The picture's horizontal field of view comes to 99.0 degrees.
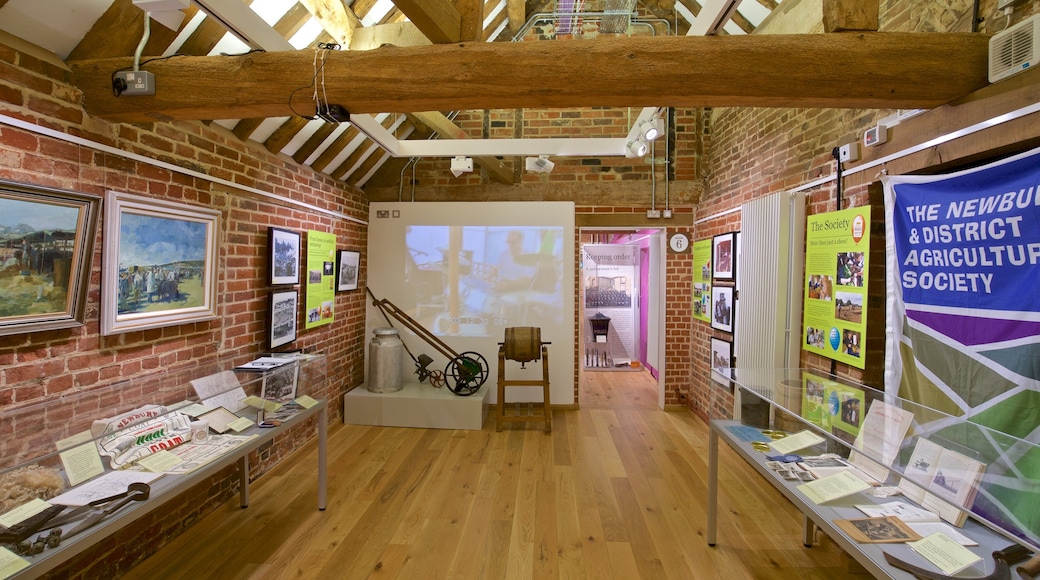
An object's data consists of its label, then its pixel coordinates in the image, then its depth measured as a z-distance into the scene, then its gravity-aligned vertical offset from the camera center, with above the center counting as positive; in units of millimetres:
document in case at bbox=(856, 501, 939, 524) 1645 -862
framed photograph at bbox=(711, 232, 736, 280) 4461 +303
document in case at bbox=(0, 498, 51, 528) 1495 -812
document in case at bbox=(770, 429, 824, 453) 2242 -812
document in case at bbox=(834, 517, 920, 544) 1556 -881
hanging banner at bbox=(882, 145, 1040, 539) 1760 -73
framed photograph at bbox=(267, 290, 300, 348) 3648 -307
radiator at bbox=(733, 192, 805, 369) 3386 +37
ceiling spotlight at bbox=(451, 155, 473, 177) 4500 +1212
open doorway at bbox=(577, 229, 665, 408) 7270 -535
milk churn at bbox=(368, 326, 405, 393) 4996 -893
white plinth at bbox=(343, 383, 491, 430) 4805 -1387
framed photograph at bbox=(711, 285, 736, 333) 4480 -245
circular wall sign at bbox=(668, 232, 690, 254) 5574 +528
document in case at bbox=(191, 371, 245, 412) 2518 -643
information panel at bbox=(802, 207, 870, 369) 2764 +15
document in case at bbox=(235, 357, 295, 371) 2957 -574
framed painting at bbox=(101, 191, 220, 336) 2342 +99
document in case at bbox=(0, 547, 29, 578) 1342 -877
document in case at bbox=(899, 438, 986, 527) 1504 -686
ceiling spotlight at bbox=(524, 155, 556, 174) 4543 +1238
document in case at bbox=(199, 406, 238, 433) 2443 -776
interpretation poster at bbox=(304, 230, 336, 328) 4219 +44
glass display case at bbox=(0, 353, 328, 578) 1545 -772
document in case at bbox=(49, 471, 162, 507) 1691 -838
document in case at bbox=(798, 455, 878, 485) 1957 -836
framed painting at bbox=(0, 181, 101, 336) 1843 +108
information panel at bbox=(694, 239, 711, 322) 5039 +50
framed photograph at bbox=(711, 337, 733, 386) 4488 -712
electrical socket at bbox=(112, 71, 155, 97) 2088 +939
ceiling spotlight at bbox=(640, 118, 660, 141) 3541 +1260
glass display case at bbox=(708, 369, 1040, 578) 1437 -695
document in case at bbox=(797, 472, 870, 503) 1833 -855
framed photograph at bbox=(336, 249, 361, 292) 4883 +147
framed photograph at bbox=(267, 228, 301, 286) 3639 +214
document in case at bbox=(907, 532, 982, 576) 1383 -865
